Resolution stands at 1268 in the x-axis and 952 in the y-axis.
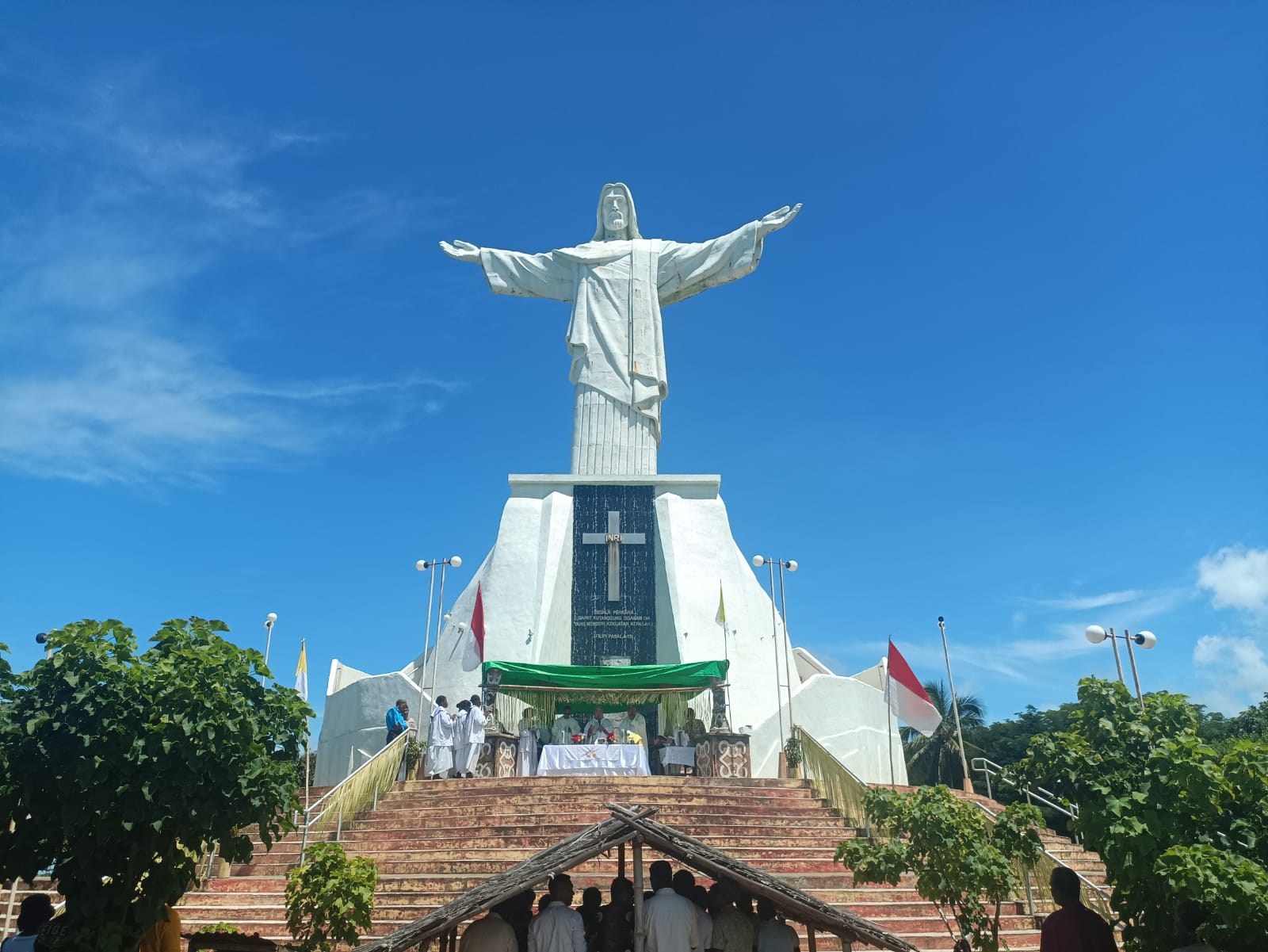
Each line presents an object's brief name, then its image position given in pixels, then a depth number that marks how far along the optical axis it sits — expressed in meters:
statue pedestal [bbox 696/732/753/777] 14.99
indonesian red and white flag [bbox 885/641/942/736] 13.36
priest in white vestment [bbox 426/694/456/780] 15.04
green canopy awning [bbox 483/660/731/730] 16.91
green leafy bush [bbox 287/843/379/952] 6.90
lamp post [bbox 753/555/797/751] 18.27
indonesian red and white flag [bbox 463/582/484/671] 16.44
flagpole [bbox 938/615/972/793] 15.49
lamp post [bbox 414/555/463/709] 17.11
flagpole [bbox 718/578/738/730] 18.44
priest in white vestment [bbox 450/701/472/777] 15.30
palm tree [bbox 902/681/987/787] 33.38
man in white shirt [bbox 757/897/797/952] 5.90
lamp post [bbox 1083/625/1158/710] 12.92
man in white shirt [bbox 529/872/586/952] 5.75
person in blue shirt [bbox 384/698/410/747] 15.34
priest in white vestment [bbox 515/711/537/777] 15.95
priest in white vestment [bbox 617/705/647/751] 16.66
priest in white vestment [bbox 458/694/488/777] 15.23
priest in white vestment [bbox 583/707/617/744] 15.84
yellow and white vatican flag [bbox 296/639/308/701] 15.50
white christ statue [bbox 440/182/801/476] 22.55
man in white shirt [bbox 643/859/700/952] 5.64
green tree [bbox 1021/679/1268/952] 5.38
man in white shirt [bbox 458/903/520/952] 5.81
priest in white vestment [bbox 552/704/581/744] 16.55
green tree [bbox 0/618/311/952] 6.46
